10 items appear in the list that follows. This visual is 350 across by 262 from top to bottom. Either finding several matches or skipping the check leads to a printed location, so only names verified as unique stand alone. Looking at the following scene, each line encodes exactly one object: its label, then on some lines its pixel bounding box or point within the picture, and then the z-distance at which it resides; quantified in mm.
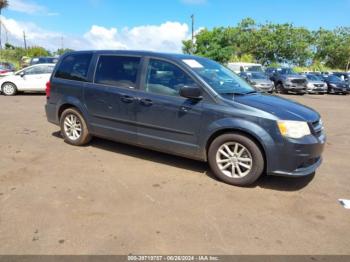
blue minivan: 4582
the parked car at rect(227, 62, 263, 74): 25844
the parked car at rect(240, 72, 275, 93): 21891
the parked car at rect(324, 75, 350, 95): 25817
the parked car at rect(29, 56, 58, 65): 24109
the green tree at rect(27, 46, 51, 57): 76375
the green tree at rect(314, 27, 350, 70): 59725
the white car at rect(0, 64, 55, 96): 15680
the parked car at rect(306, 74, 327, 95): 25109
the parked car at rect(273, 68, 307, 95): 23781
